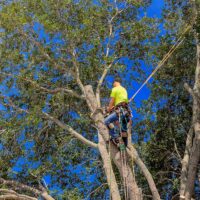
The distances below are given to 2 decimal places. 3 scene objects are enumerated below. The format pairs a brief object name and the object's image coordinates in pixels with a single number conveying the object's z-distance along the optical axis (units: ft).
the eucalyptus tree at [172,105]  40.45
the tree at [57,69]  36.11
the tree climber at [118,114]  25.55
